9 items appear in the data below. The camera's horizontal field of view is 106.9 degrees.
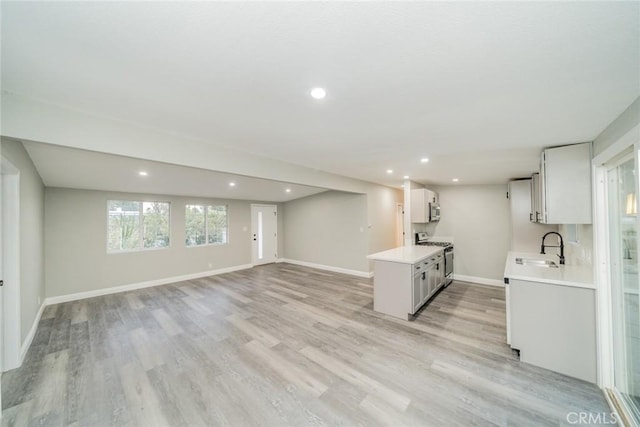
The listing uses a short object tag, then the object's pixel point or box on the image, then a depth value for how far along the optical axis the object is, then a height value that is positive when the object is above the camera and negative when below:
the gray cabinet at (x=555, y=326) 2.25 -1.15
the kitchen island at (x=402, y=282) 3.54 -1.07
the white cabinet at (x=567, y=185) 2.45 +0.29
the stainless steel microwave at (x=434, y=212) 5.22 +0.04
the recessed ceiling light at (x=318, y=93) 1.58 +0.84
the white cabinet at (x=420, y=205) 4.98 +0.19
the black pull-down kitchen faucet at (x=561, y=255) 3.25 -0.60
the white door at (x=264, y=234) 7.61 -0.59
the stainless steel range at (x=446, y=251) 5.21 -0.86
